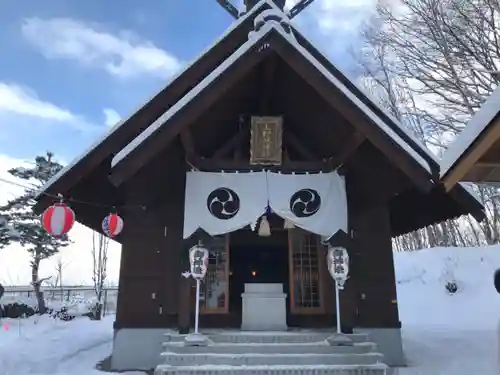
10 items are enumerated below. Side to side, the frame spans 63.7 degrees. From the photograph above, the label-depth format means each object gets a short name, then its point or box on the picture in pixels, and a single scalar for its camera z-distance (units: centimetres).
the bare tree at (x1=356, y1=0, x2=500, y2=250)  1366
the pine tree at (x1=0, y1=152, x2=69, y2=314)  1702
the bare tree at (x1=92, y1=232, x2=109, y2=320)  2043
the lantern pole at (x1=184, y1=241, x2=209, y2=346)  673
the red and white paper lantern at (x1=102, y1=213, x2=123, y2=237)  770
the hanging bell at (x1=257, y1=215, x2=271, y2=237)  788
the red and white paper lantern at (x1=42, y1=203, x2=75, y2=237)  671
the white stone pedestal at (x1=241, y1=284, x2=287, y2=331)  751
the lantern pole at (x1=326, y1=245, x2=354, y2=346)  678
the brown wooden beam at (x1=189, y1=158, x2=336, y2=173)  720
